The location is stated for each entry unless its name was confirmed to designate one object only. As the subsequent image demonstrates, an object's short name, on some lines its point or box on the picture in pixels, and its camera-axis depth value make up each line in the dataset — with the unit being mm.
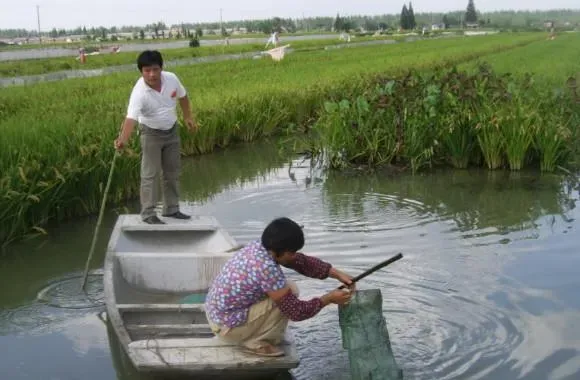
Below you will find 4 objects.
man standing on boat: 5914
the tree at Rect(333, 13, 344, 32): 98562
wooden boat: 3609
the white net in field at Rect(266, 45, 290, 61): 25891
